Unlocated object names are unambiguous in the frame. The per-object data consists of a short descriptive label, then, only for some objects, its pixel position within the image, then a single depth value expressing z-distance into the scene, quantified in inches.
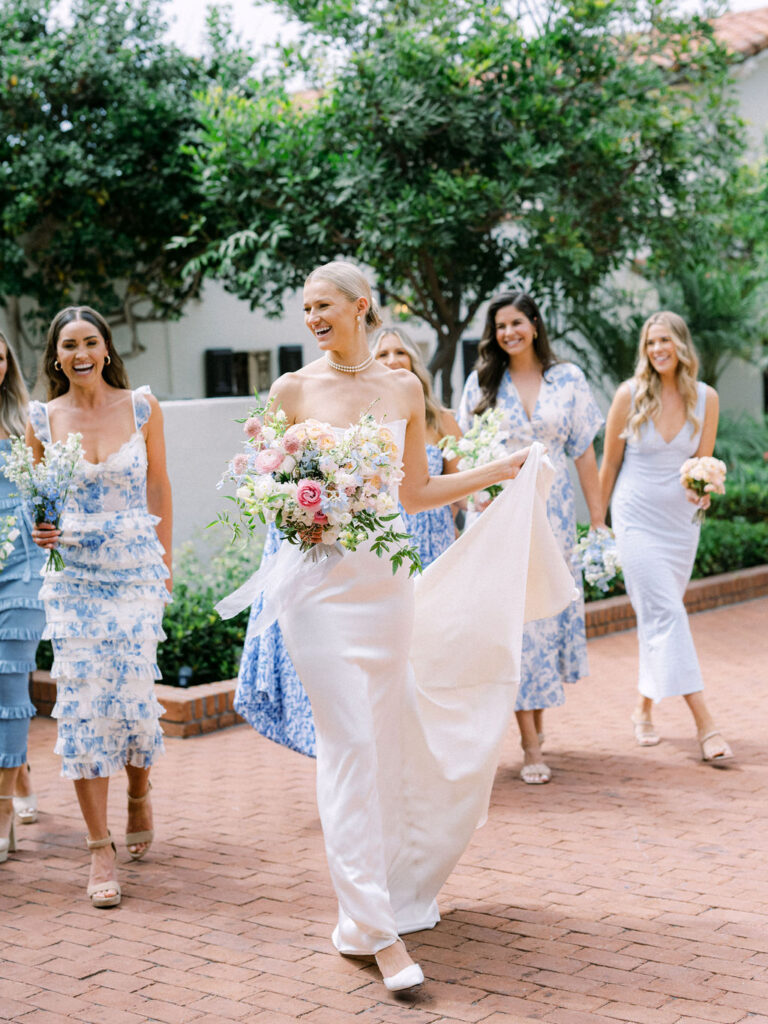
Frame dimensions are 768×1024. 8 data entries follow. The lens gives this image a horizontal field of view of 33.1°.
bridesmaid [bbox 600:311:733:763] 289.0
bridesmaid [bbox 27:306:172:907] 211.5
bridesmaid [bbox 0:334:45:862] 235.3
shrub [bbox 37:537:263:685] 347.9
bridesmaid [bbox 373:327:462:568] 266.8
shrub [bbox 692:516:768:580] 510.3
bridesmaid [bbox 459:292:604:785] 273.7
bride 170.7
